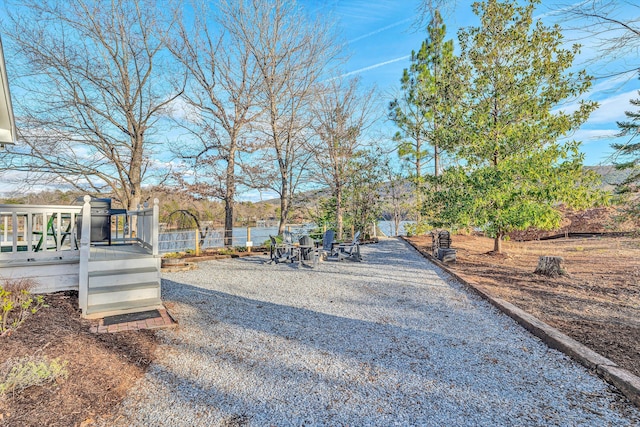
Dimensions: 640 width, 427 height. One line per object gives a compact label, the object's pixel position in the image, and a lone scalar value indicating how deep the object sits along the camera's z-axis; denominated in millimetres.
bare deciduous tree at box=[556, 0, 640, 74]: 3697
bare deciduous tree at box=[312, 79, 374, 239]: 13070
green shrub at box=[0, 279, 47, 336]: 2734
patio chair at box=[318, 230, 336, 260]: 9071
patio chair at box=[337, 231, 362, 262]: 8680
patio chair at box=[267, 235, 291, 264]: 8355
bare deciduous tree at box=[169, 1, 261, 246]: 10742
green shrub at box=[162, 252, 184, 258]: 8703
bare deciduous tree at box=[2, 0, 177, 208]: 8797
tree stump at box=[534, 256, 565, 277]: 5749
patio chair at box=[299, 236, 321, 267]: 7961
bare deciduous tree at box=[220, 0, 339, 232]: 10641
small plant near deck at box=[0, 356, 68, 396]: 2055
